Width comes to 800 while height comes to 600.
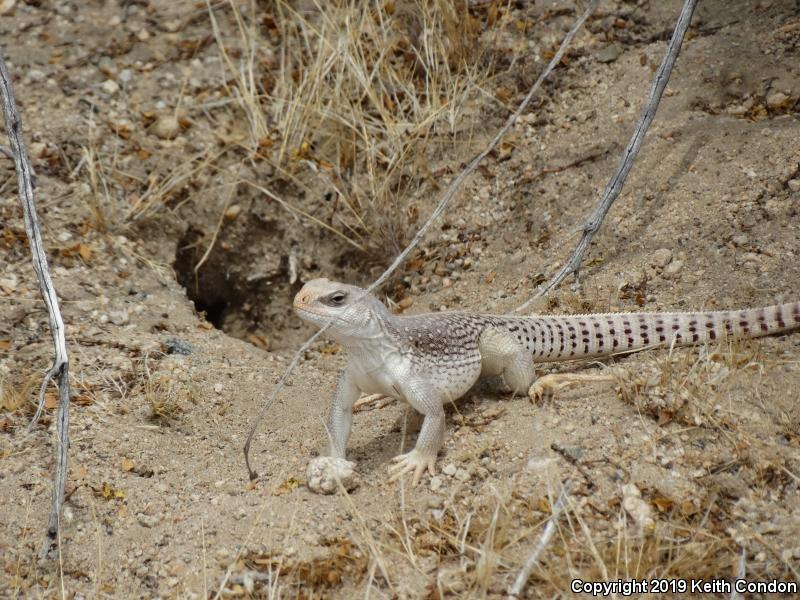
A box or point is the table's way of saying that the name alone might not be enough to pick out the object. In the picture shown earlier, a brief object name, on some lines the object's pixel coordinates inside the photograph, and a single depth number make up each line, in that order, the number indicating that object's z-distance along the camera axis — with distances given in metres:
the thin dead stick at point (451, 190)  7.68
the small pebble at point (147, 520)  8.15
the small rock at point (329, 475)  8.20
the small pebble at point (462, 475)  8.33
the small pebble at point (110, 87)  14.22
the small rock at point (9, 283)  11.29
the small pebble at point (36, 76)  14.00
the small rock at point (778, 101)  11.80
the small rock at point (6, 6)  14.85
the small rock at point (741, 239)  10.48
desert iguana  8.48
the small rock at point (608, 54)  13.47
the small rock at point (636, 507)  7.42
